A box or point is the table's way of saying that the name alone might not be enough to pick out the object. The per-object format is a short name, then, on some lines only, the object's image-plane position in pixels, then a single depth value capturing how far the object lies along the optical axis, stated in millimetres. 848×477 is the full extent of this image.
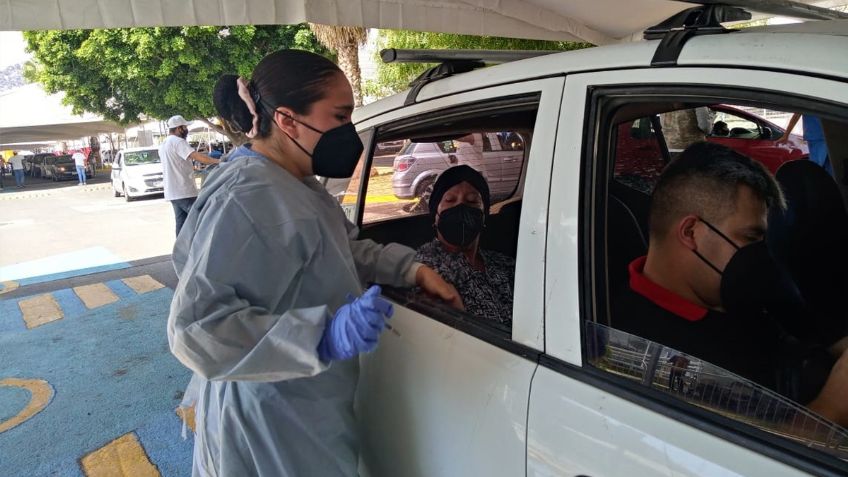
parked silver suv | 2580
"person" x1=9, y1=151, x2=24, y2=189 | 28281
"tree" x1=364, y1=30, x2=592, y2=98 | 8617
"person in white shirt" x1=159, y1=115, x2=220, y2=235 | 7203
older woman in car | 2016
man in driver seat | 1358
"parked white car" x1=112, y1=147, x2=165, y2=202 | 17719
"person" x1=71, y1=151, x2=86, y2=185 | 25891
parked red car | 2027
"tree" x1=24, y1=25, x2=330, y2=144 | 14734
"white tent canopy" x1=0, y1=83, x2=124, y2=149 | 25172
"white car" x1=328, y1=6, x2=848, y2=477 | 962
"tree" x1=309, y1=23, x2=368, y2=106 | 9828
